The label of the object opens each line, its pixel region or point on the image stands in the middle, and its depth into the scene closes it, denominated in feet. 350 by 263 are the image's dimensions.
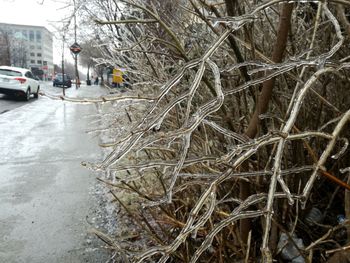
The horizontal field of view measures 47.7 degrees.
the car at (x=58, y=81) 146.51
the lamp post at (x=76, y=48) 79.26
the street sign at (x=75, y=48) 79.20
